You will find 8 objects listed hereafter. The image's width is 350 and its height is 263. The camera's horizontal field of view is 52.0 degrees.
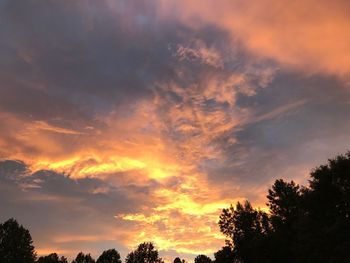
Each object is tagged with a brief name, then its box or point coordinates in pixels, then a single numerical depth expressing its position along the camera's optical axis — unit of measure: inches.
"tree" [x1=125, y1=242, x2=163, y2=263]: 5772.6
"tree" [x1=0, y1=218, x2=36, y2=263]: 3607.3
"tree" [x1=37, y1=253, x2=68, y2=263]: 5610.2
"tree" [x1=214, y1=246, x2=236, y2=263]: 3572.3
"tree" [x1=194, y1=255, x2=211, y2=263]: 6503.4
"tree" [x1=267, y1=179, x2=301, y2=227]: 3041.3
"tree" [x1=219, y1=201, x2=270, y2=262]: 3344.5
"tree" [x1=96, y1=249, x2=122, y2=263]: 6000.5
